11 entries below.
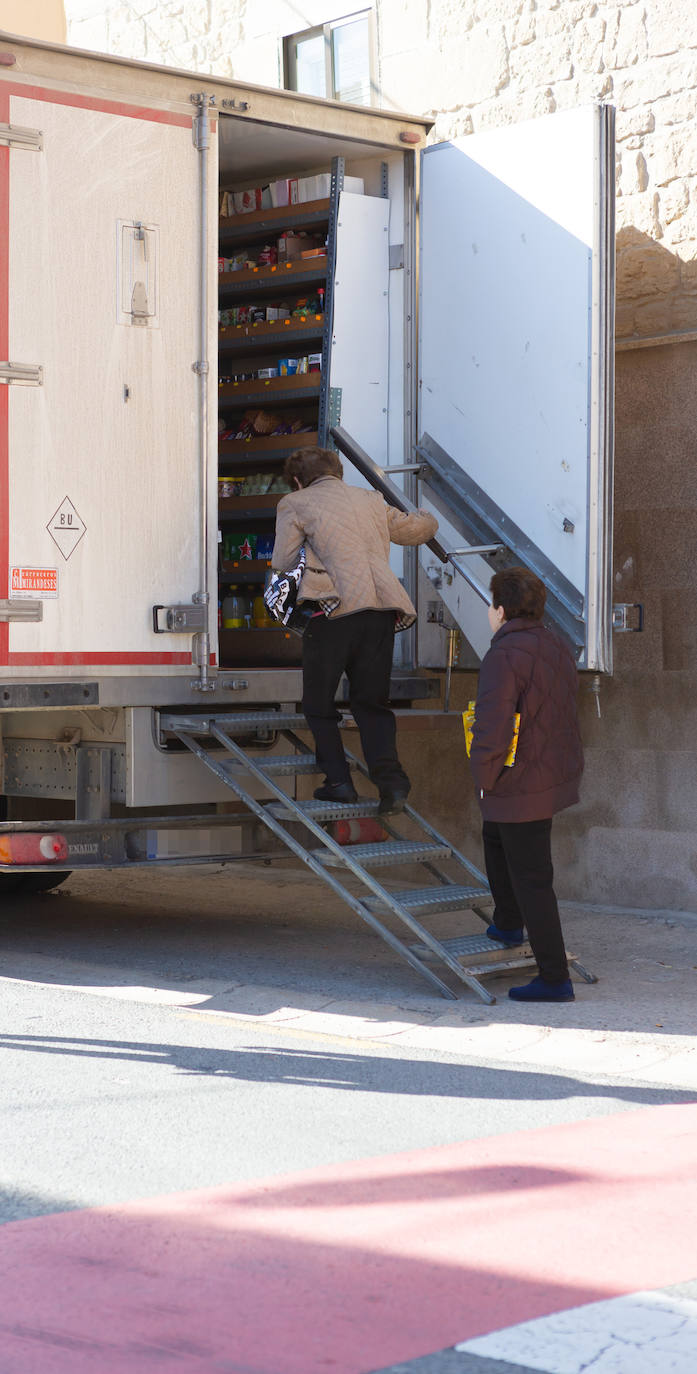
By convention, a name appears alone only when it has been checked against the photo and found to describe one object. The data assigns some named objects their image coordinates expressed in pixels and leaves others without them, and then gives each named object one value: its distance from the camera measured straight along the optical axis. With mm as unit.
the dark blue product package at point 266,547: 19797
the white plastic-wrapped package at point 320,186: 18000
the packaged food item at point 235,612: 20156
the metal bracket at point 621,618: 15992
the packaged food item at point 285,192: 18656
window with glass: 22562
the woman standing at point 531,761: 13539
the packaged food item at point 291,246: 18906
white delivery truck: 14883
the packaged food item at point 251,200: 19234
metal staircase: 14055
